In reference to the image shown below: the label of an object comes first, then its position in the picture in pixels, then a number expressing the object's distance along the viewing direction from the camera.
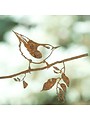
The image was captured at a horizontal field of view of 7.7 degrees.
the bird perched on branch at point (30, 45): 1.95
